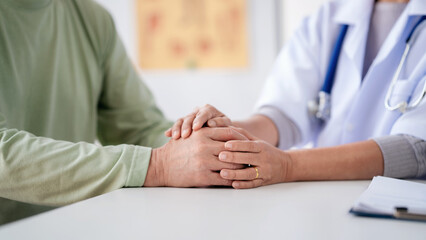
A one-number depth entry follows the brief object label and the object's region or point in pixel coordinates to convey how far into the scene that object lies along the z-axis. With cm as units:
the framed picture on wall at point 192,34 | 313
